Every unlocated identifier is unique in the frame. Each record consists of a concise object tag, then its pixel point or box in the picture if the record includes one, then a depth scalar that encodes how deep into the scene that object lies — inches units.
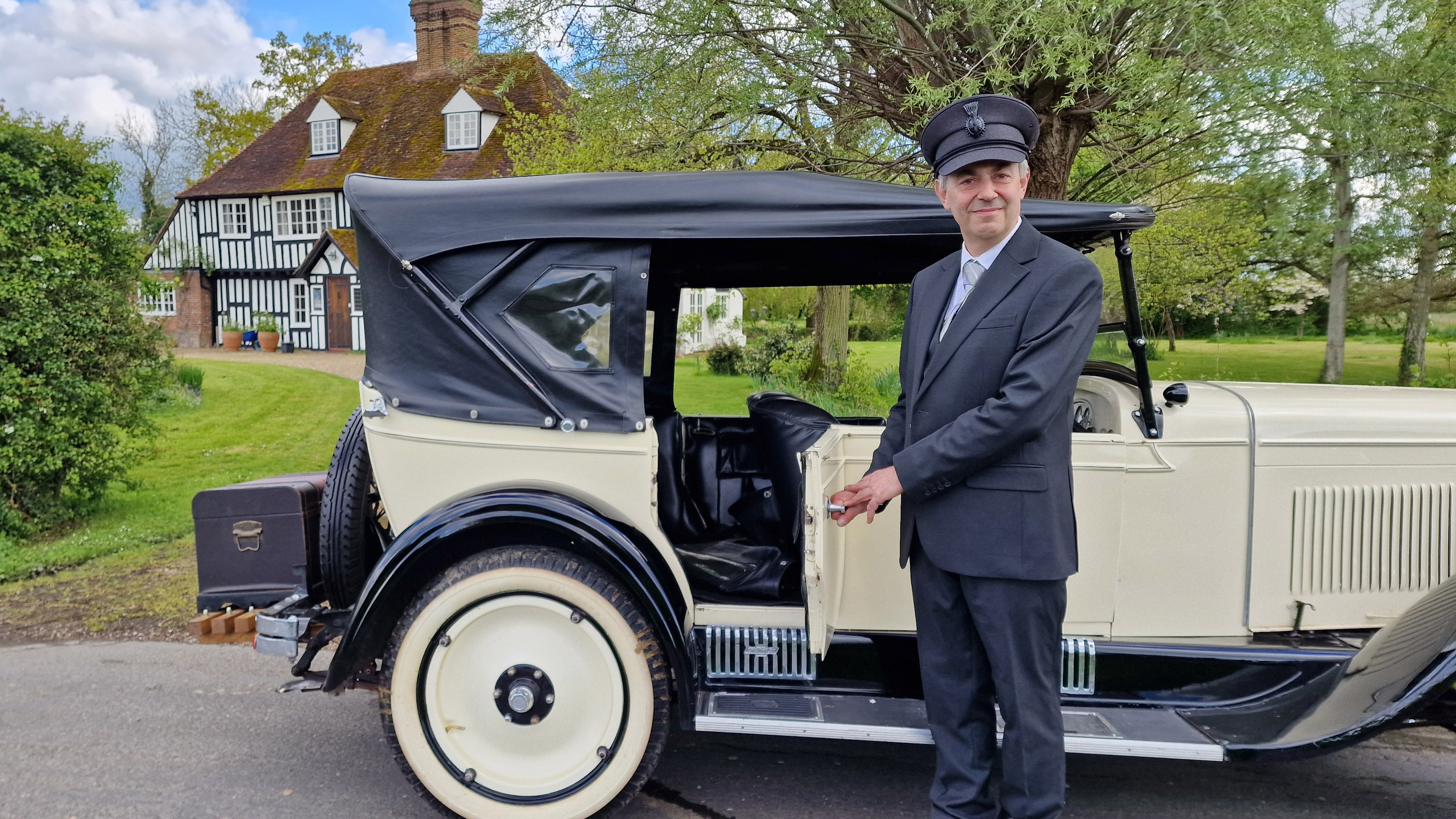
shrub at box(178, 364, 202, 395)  481.4
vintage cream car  110.3
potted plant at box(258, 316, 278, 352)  1049.5
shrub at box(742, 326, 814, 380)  497.4
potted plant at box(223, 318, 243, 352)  1076.5
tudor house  943.7
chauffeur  90.3
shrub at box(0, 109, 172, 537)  240.2
